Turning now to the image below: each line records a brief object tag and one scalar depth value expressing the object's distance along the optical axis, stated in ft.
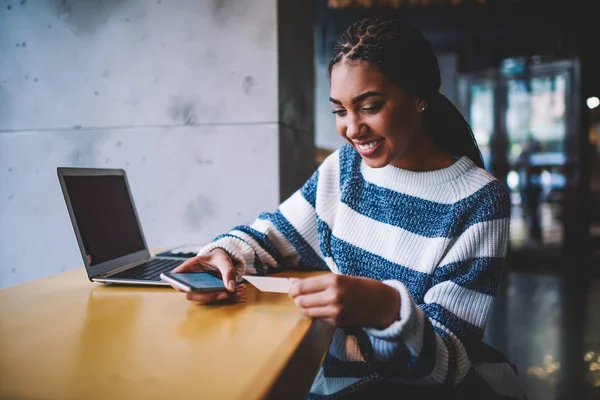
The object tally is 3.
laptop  3.66
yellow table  1.85
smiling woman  2.65
